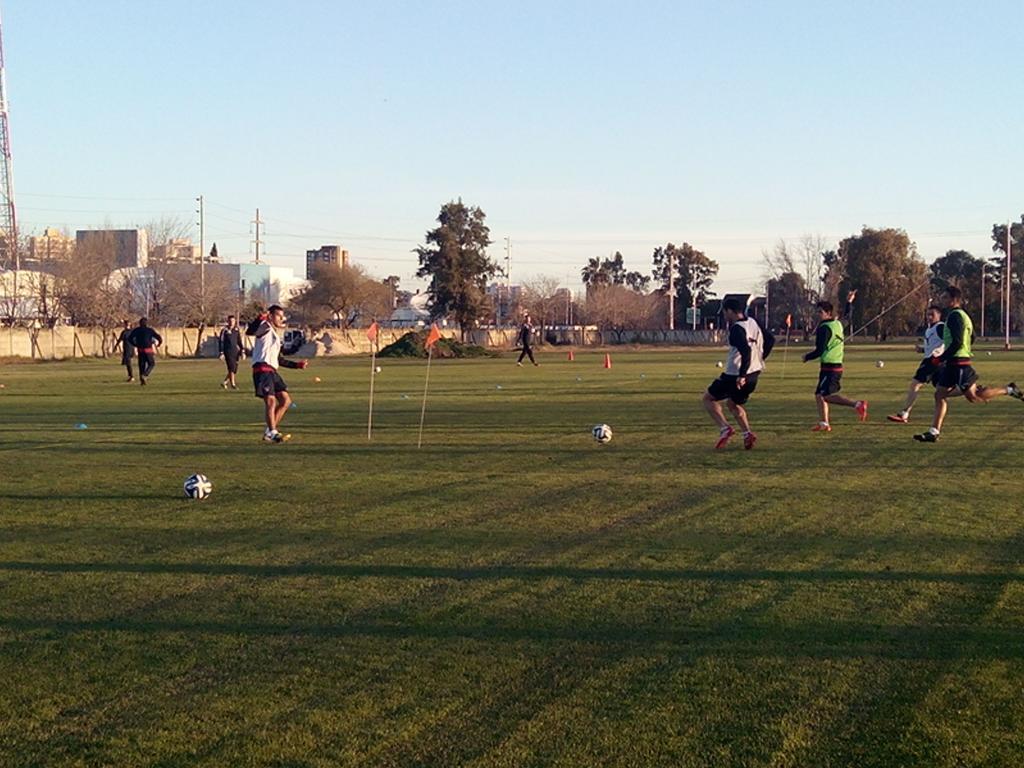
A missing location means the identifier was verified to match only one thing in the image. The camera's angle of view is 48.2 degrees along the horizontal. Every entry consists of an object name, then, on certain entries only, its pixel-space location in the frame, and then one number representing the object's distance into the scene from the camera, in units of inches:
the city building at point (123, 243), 3065.9
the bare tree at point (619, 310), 4313.5
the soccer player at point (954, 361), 594.9
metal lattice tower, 2938.0
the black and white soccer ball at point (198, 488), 410.9
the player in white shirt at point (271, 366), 609.3
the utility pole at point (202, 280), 2807.8
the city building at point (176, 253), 3105.3
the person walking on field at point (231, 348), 1124.5
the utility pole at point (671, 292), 4163.4
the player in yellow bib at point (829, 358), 663.1
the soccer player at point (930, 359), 671.8
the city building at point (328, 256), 4156.0
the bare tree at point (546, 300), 4564.5
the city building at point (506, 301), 4977.4
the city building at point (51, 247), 2975.9
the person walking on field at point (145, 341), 1122.7
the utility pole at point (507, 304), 5280.5
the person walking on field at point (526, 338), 1750.7
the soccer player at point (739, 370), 551.2
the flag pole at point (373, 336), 679.8
